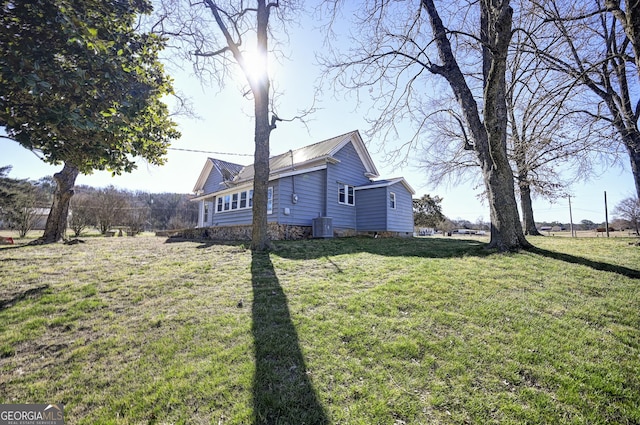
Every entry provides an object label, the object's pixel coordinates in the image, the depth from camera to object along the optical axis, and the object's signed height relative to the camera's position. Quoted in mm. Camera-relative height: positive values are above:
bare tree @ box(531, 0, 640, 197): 3684 +4177
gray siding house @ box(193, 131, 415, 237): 13406 +1819
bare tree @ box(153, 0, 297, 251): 9039 +6078
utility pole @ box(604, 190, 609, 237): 22539 +1344
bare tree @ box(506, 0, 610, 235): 6000 +2503
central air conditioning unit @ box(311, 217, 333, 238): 13617 +20
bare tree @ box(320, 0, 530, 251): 6732 +4161
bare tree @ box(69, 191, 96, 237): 19078 +925
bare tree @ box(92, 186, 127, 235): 20578 +1514
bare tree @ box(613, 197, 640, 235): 32912 +2041
